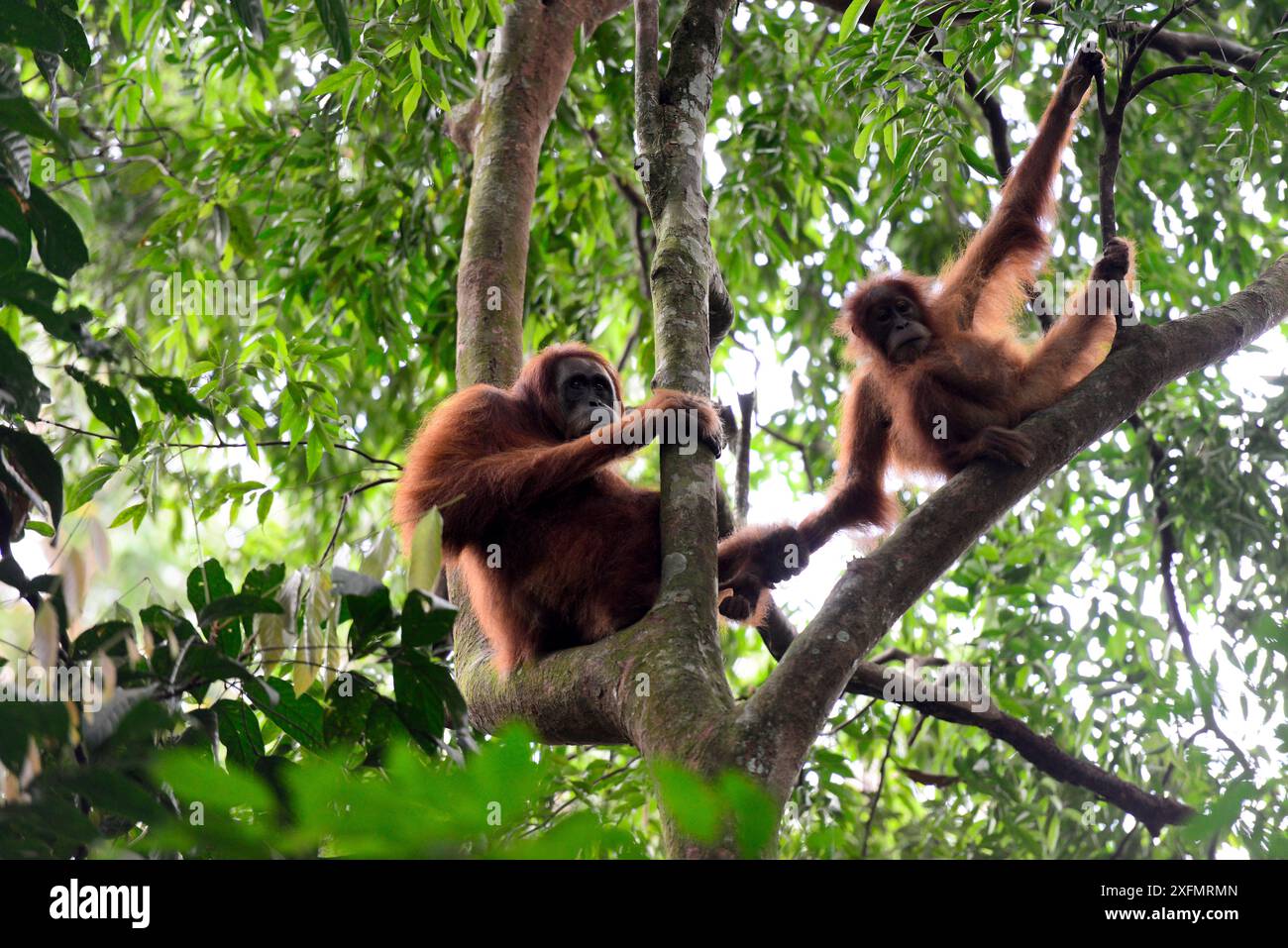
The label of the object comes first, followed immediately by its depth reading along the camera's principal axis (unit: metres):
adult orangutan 3.94
